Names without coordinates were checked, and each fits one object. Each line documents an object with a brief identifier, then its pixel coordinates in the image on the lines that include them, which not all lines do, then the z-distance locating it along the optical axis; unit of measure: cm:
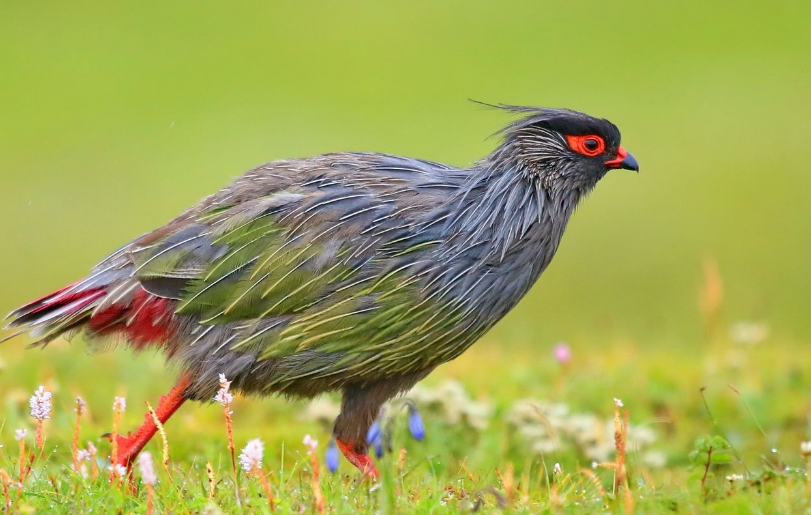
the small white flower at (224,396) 879
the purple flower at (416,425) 829
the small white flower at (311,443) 800
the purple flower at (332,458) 849
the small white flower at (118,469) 874
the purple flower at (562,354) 1459
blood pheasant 1140
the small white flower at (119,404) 942
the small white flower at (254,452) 820
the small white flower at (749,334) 1812
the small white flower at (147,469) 793
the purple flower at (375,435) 820
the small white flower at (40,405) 920
